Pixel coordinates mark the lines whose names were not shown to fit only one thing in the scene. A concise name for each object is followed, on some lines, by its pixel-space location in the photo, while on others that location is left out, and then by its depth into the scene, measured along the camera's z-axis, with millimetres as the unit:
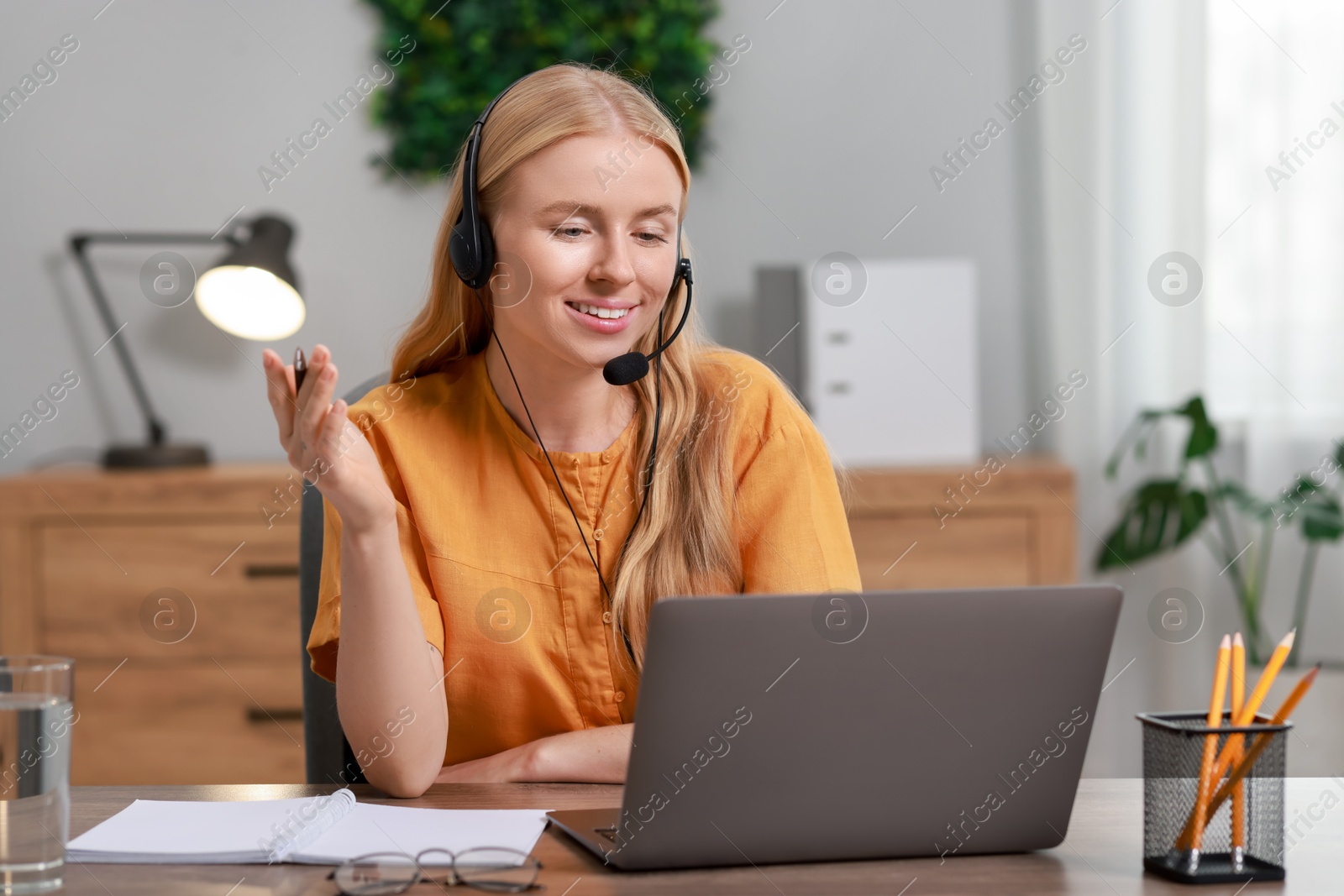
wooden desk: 2500
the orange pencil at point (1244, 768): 2517
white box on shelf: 5466
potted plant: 5381
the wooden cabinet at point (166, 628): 5239
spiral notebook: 2565
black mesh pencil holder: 2521
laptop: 2500
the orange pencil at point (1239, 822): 2520
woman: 3056
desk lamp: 5269
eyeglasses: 2495
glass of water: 2466
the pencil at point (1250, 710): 2526
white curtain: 5715
